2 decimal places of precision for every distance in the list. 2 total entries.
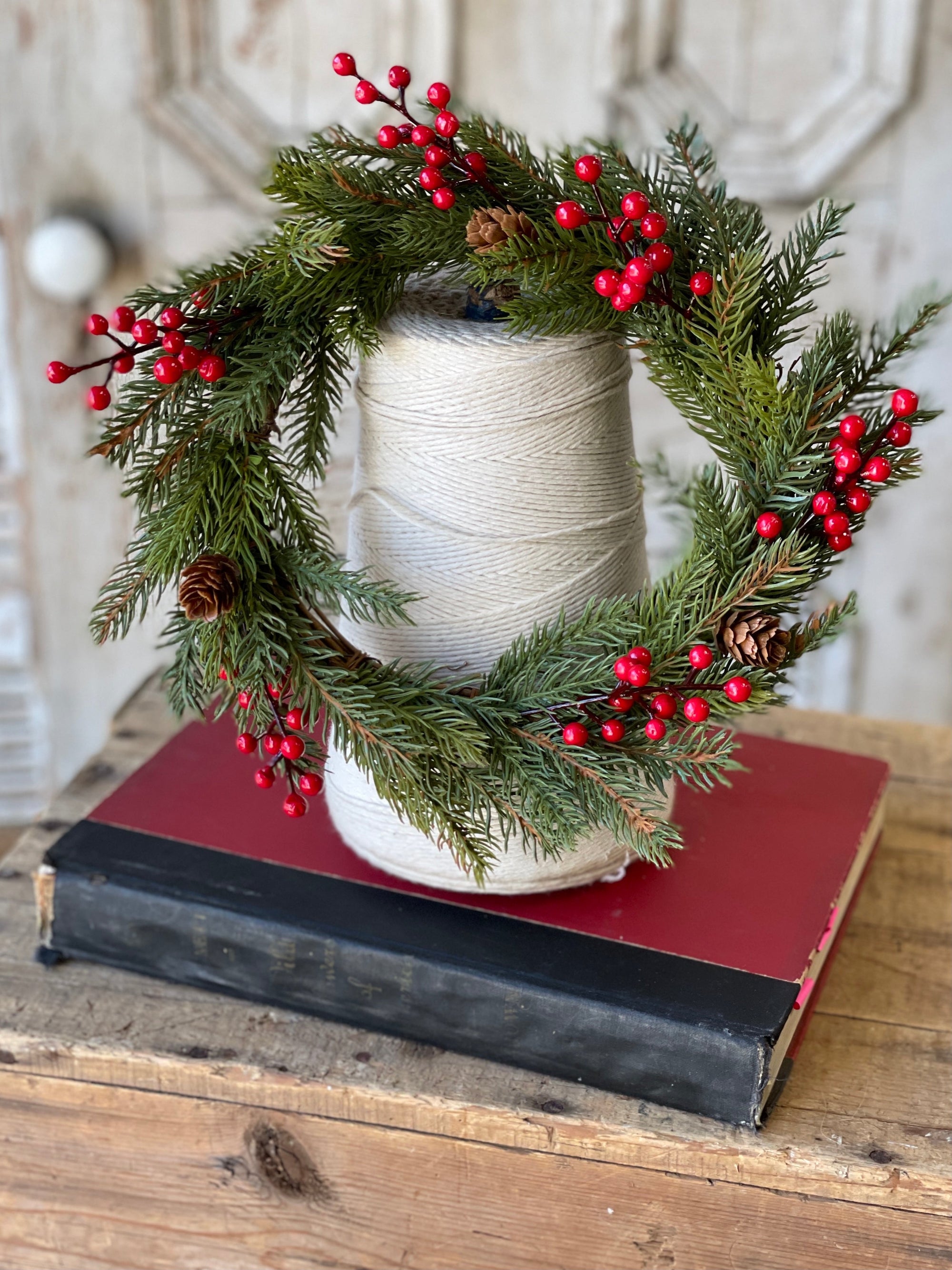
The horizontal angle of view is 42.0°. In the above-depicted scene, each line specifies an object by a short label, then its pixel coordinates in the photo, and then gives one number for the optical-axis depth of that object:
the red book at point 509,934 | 0.54
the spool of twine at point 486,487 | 0.53
